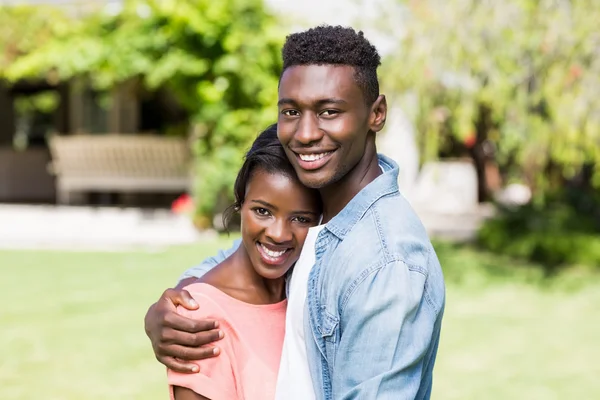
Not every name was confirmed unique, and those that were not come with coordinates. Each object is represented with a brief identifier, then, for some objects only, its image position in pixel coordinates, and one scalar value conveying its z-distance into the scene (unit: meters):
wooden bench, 13.30
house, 16.06
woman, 1.73
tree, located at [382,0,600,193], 7.23
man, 1.47
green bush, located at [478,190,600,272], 10.43
